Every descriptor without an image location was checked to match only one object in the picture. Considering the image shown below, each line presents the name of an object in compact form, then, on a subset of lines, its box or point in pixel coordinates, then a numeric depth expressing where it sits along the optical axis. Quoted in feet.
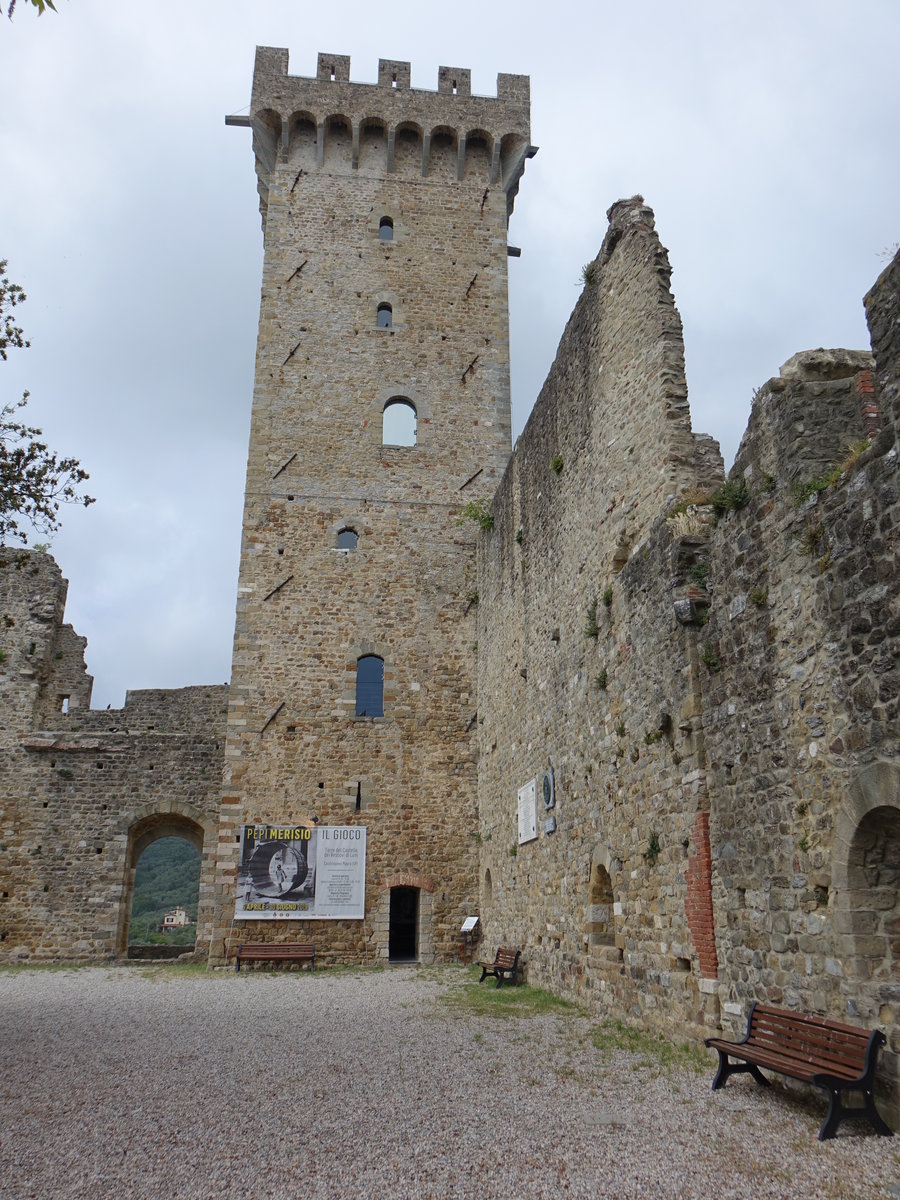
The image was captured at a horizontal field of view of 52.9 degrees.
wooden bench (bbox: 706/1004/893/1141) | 14.76
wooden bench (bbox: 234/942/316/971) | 48.70
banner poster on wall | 49.96
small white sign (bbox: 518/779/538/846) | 40.57
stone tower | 52.65
